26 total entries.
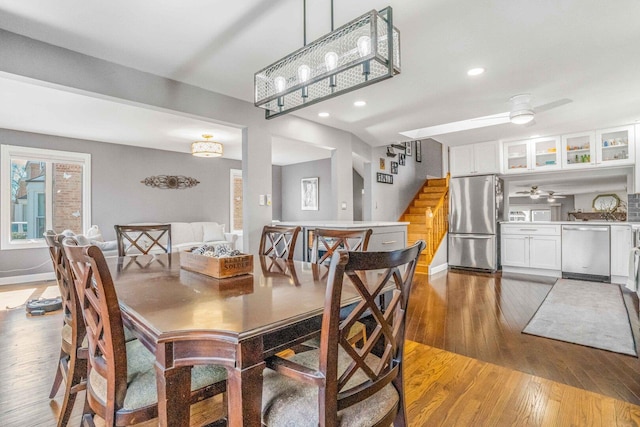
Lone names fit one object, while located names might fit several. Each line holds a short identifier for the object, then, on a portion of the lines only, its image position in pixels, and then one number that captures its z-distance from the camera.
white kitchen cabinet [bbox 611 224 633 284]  4.62
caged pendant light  1.53
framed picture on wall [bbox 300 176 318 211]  7.99
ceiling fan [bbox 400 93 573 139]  3.56
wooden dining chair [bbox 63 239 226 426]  1.05
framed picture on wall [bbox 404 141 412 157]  7.10
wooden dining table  0.91
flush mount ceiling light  5.27
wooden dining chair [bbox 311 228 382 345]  2.14
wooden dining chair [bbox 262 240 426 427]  0.90
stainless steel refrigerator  5.65
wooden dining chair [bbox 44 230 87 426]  1.50
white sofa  6.35
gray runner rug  2.71
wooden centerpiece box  1.62
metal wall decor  6.50
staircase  5.61
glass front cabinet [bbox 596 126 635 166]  4.68
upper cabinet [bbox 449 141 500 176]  5.70
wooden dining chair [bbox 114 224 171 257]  2.80
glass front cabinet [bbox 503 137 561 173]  5.32
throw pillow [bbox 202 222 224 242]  6.64
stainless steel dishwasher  4.78
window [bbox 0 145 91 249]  5.02
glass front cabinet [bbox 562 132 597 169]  4.96
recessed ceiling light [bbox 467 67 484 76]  2.88
